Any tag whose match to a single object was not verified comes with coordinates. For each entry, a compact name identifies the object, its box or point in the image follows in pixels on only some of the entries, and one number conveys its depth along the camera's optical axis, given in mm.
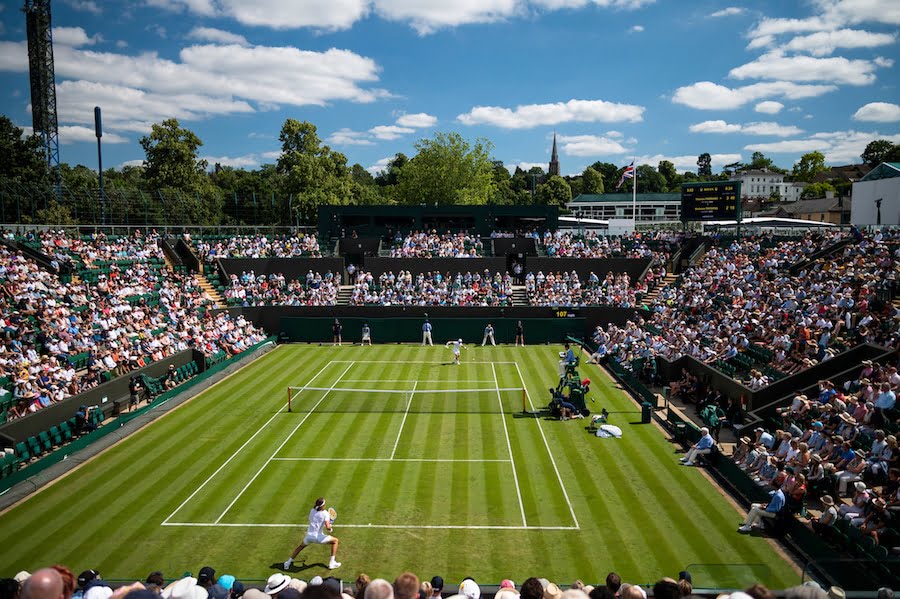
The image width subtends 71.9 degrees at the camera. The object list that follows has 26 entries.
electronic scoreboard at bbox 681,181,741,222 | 43438
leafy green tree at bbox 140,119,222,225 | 68000
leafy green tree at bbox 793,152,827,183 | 135625
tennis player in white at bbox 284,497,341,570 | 11930
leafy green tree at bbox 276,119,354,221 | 71938
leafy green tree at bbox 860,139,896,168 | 115938
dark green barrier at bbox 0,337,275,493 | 15773
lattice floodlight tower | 52956
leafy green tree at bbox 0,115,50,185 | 51031
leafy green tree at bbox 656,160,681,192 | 151125
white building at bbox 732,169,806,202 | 140750
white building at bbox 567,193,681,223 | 102375
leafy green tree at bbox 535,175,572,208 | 122312
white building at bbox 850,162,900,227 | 42406
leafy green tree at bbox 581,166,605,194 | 134875
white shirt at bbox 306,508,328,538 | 11961
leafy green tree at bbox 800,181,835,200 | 114562
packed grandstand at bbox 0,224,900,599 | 15188
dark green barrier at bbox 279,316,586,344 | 37094
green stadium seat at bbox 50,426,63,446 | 18952
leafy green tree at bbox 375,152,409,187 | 147125
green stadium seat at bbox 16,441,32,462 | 17281
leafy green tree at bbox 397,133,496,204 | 86125
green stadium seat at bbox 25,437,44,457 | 17875
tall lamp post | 50312
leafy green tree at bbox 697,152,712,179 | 167375
